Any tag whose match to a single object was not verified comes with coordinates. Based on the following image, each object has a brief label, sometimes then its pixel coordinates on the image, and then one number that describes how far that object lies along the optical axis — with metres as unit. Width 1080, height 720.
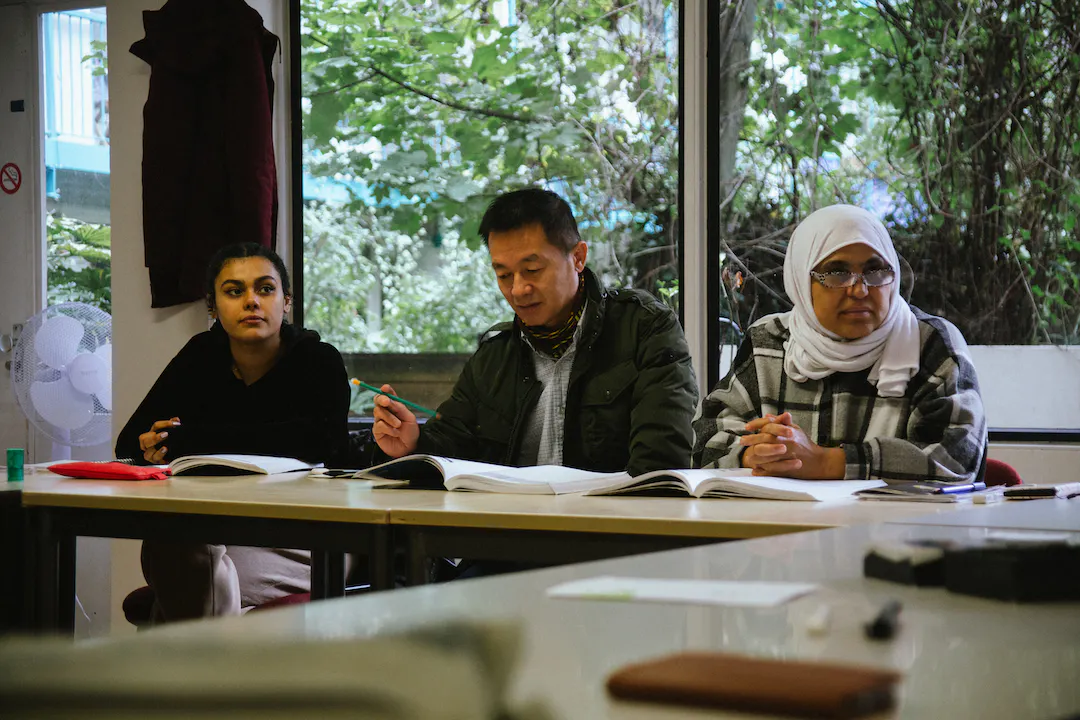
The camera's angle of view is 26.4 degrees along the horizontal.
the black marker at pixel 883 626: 1.12
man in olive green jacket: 4.42
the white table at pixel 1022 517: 2.62
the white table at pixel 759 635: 0.94
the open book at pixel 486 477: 3.93
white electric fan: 5.28
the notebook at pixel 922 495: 3.77
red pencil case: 4.23
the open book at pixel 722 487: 3.79
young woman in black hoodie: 4.45
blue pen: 3.80
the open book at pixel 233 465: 4.27
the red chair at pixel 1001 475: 4.29
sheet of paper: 1.33
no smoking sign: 5.87
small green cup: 4.23
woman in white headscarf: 4.09
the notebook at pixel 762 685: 0.86
